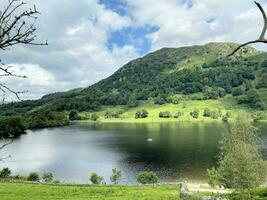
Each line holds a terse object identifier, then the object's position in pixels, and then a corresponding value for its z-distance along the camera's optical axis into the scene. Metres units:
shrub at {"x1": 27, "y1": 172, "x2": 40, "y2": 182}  82.50
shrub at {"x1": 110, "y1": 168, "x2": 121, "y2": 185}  84.19
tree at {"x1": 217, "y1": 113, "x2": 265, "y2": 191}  48.38
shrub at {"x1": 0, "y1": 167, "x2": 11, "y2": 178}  82.94
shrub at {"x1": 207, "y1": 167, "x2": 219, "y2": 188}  67.91
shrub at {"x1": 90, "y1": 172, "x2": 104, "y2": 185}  83.44
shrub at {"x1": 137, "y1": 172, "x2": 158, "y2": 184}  80.75
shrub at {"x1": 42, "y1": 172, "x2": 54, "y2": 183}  83.34
